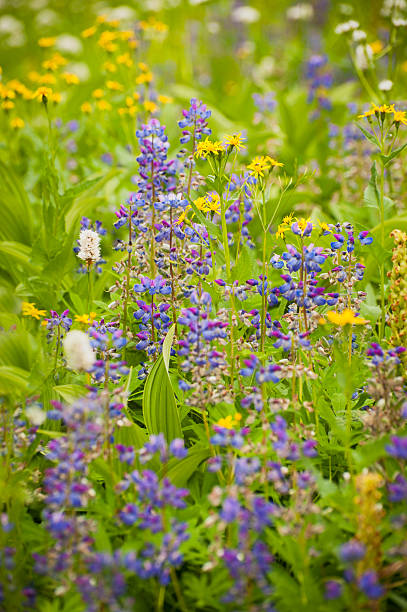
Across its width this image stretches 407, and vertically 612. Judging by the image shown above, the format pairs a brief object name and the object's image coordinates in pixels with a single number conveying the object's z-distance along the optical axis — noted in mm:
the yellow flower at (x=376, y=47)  4694
